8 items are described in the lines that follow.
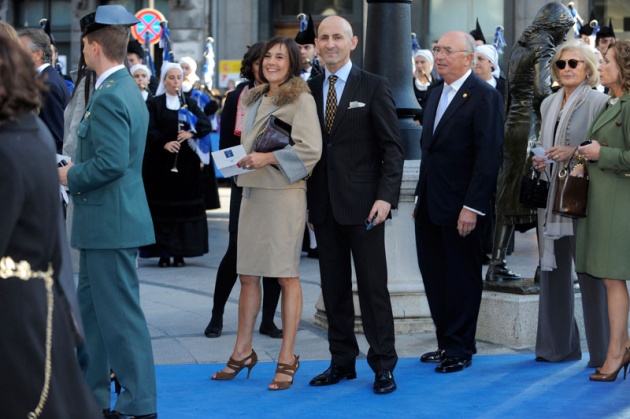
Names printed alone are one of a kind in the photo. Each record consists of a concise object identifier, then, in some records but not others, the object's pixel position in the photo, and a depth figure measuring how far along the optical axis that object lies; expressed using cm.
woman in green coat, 1404
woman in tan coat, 1362
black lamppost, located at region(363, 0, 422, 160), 1748
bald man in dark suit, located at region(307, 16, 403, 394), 1366
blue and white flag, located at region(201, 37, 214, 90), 4131
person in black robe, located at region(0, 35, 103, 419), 698
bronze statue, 1728
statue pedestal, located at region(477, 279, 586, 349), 1630
